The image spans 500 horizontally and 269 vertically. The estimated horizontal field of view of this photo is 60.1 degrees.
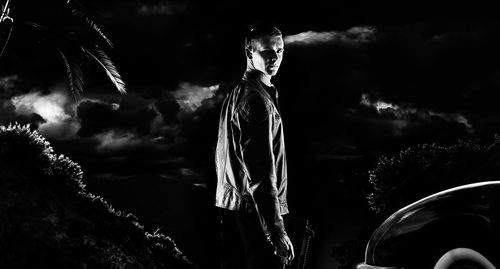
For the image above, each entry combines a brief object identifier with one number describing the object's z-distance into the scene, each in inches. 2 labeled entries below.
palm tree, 282.5
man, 80.1
